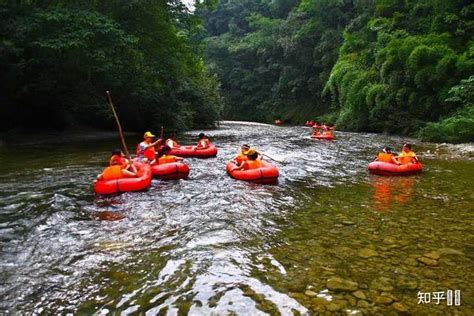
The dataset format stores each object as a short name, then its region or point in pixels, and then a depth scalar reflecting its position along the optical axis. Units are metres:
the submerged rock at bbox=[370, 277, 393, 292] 3.81
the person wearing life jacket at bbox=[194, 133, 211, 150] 12.88
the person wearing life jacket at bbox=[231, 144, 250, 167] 9.62
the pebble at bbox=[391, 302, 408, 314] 3.42
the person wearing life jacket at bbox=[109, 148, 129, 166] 8.07
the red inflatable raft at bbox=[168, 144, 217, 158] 12.67
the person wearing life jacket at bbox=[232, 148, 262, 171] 9.09
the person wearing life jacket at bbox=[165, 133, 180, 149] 12.14
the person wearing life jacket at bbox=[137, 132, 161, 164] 9.98
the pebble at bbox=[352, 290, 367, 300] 3.65
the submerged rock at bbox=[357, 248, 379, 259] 4.61
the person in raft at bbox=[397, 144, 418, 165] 10.05
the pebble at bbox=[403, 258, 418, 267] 4.37
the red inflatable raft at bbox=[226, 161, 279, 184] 8.72
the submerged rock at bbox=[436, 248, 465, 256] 4.63
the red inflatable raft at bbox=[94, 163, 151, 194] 7.50
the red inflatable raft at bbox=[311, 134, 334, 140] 19.12
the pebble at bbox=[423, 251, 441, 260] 4.55
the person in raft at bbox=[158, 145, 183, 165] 9.50
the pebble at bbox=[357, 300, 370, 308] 3.50
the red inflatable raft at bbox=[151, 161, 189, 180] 9.05
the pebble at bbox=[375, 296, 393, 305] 3.56
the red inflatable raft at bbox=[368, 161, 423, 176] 9.81
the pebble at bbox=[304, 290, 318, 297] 3.70
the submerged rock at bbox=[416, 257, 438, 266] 4.37
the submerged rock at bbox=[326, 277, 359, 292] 3.82
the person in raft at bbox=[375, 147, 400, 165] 10.16
